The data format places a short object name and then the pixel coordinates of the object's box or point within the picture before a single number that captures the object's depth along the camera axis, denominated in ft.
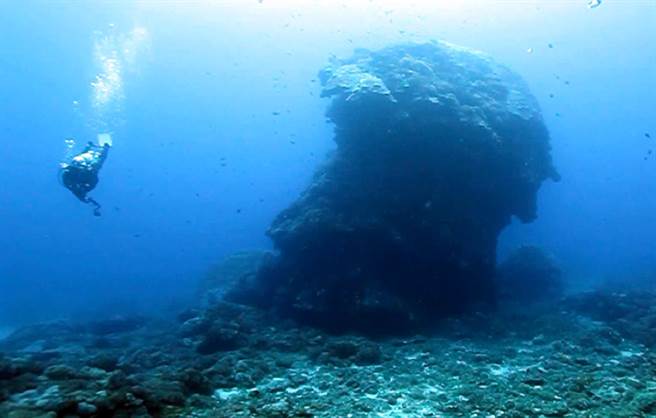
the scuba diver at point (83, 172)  56.65
